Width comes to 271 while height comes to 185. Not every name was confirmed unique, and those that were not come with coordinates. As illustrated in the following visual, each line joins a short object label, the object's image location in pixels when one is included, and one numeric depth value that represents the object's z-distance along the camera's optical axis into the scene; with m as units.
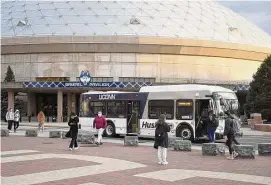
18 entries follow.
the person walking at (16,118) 33.79
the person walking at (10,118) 33.19
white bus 26.19
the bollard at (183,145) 20.00
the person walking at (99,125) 23.30
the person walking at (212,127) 23.64
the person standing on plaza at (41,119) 35.12
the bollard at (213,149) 18.22
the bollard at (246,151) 17.21
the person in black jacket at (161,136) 15.69
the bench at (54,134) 28.03
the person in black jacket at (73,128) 20.00
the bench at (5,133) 28.92
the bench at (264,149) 18.25
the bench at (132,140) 22.67
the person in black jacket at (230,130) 17.49
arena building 64.31
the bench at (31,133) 28.75
